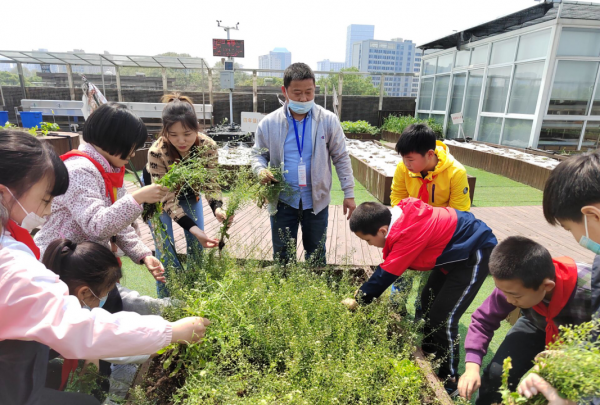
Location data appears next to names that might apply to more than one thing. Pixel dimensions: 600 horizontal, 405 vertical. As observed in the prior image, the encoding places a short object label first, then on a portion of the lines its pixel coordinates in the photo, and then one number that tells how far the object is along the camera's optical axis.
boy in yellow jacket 2.35
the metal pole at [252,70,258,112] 14.82
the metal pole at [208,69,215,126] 14.37
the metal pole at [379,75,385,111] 14.89
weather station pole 13.87
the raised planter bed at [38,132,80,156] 6.58
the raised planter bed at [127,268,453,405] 1.28
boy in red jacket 1.86
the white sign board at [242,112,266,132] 7.85
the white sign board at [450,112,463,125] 8.70
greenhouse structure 8.18
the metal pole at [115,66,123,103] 14.82
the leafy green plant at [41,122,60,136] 7.07
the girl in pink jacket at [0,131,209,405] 0.95
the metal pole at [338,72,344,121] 15.05
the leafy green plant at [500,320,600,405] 0.92
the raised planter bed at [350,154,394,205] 5.38
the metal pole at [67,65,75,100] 14.97
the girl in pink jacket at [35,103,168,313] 1.57
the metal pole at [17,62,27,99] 15.12
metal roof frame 14.98
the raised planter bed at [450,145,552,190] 6.43
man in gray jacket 2.52
